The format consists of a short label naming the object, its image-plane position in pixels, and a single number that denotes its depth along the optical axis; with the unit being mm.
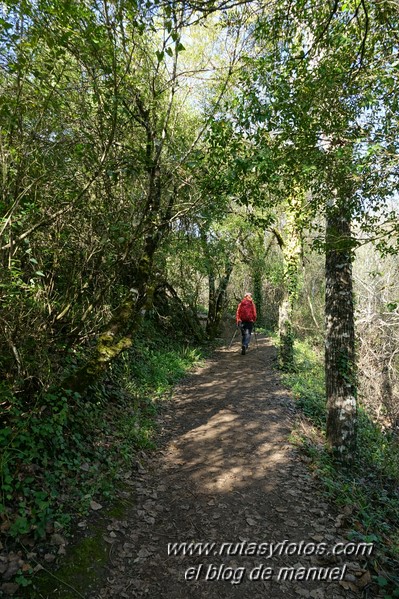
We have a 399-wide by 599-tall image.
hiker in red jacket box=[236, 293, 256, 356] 12586
